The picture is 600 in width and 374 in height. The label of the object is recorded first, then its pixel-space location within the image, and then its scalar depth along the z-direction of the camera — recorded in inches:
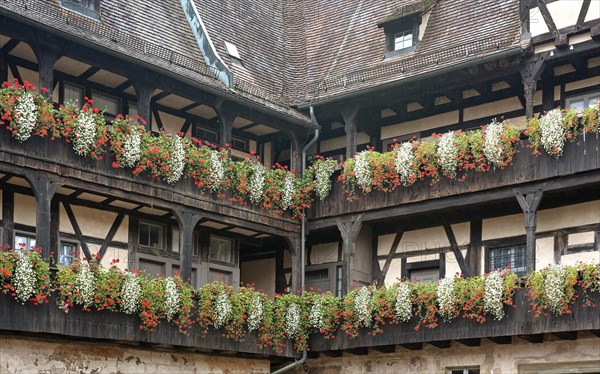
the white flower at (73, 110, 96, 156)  734.5
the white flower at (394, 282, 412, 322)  808.9
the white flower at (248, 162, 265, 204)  874.1
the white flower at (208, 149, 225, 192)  839.7
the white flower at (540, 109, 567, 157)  753.6
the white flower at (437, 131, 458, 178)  812.6
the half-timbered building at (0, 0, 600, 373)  744.3
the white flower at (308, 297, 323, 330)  870.4
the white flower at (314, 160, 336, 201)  902.4
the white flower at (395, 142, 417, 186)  839.1
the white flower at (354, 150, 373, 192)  868.0
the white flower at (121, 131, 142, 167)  770.8
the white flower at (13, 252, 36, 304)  663.1
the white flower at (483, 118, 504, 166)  785.6
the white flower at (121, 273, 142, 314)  736.3
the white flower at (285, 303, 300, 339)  869.2
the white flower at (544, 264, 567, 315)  717.3
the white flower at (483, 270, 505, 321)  756.0
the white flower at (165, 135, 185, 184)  805.9
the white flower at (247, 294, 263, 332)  834.8
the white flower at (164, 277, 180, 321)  768.9
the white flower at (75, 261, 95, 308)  703.7
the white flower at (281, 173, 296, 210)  904.9
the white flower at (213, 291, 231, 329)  807.7
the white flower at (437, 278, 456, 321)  782.5
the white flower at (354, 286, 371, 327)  833.5
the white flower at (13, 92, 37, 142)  693.3
